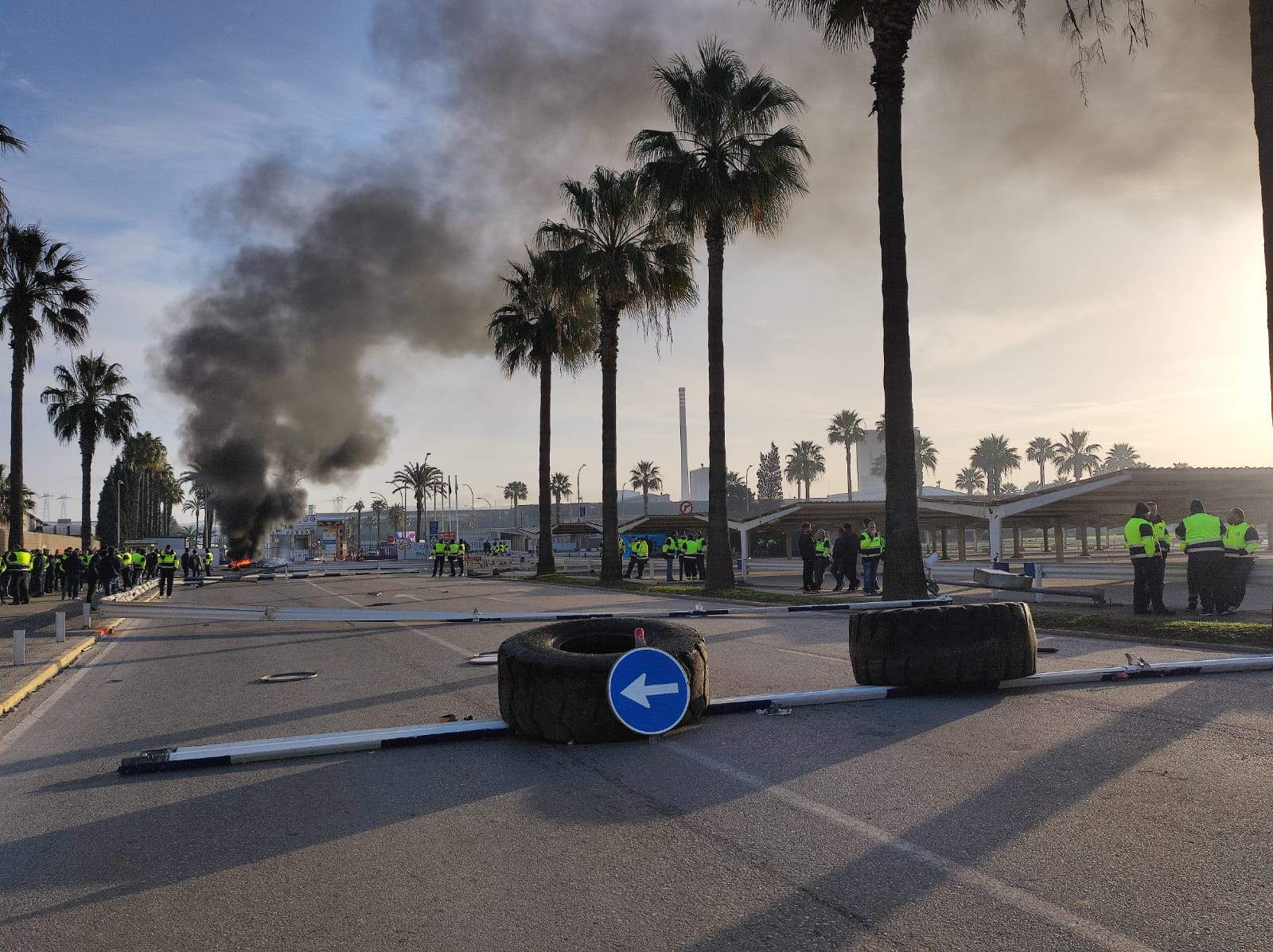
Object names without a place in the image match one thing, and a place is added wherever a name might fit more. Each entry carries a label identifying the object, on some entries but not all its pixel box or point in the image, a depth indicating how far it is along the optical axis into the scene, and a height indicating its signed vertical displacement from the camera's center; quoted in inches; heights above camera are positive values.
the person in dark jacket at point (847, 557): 931.3 -30.3
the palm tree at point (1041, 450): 4933.6 +407.2
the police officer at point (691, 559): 1283.2 -42.4
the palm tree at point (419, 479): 4362.7 +266.4
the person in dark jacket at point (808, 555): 947.3 -28.7
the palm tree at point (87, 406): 1685.5 +246.9
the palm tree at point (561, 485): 5172.2 +266.7
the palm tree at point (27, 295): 1211.2 +338.5
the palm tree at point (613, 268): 1164.5 +337.1
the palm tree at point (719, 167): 928.3 +372.7
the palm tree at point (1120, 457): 5428.2 +408.6
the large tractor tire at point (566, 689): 251.8 -44.7
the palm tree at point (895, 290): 627.2 +165.5
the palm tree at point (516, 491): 6230.3 +279.2
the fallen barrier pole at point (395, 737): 236.8 -56.5
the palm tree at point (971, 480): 5211.6 +269.1
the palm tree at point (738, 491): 3981.3 +190.5
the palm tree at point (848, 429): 4033.0 +437.2
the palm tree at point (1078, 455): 4877.0 +378.2
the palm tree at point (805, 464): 4800.7 +339.0
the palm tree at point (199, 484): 2155.5 +183.0
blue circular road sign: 247.9 -44.7
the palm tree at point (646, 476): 5347.9 +317.1
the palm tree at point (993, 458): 4207.7 +314.6
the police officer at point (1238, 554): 527.5 -18.2
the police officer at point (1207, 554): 525.7 -18.1
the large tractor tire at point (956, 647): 299.9 -40.1
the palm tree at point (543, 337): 1427.2 +311.0
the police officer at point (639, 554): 1354.6 -36.9
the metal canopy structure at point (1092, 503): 1067.9 +31.4
